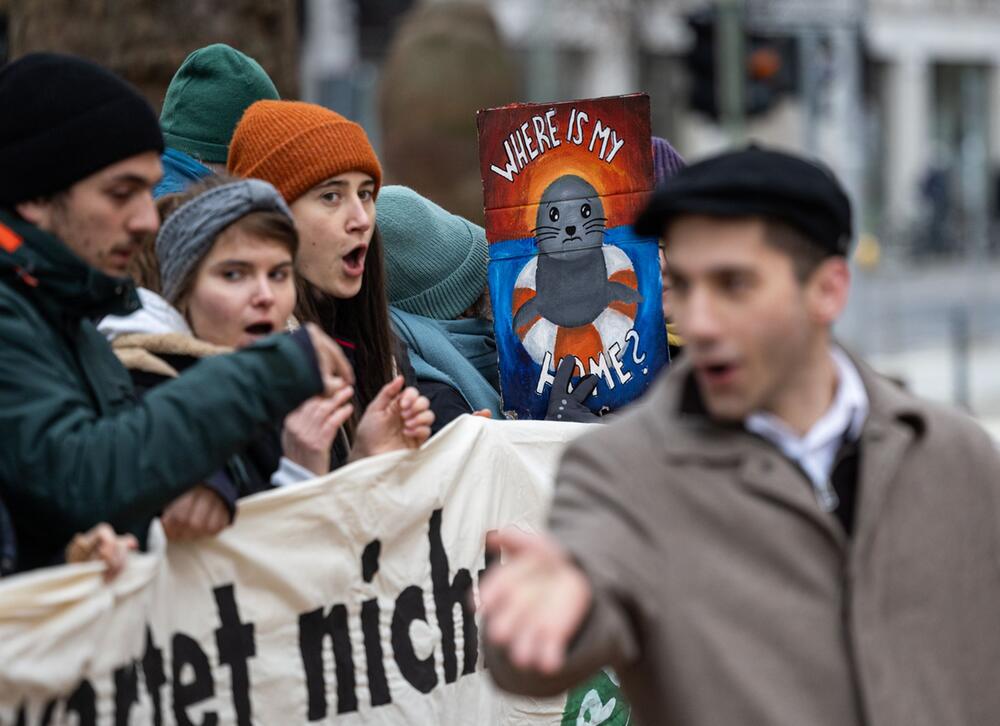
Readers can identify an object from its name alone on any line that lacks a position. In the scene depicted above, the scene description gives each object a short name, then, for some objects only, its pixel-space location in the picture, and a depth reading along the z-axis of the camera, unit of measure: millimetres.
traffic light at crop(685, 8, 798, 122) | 33500
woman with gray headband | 6961
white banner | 5738
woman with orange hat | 8437
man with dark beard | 5695
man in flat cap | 5074
